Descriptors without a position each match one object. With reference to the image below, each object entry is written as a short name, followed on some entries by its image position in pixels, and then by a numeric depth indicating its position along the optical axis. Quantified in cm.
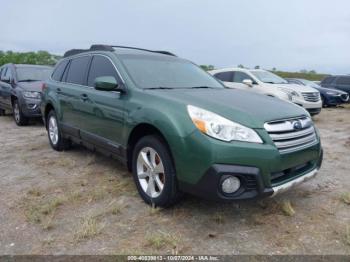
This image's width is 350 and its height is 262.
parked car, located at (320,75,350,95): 1606
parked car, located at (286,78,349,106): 1426
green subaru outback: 284
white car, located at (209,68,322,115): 931
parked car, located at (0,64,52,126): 853
